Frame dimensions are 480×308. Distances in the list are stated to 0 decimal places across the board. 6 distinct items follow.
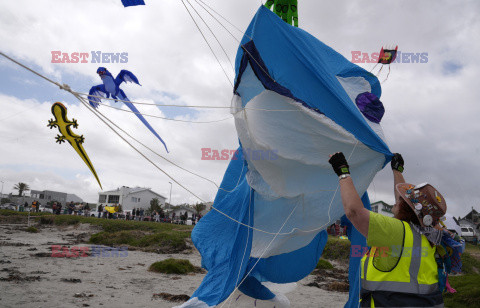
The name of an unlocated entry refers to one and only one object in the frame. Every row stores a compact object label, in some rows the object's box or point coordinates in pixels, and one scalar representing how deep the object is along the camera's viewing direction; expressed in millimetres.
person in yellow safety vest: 1906
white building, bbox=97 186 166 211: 45250
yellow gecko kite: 2576
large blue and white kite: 3105
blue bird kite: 4582
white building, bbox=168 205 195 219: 48906
